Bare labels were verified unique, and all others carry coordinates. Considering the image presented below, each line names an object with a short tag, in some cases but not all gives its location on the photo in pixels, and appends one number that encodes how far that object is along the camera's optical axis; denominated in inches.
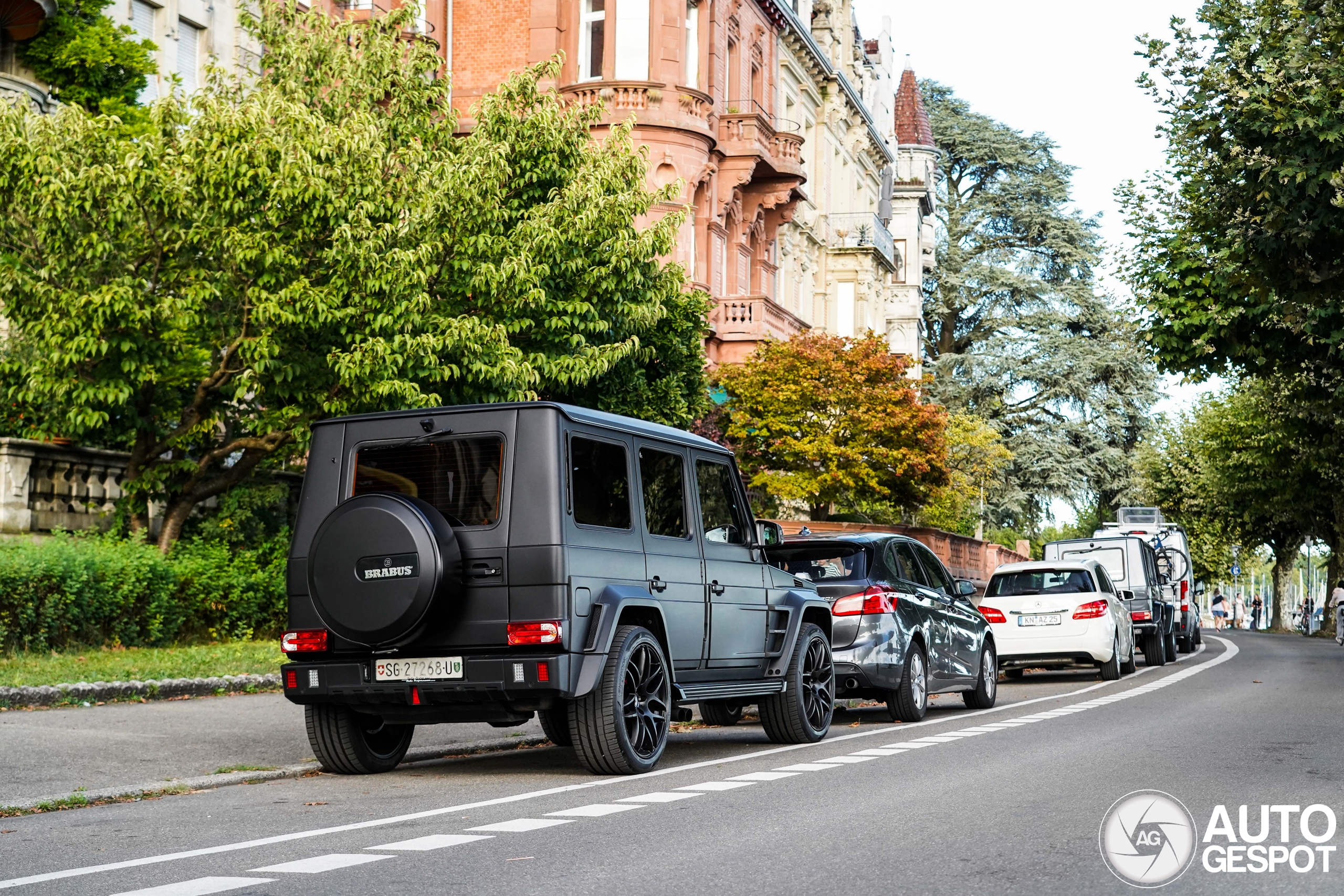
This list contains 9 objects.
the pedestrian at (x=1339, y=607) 1749.5
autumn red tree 1378.0
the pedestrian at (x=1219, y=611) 3582.7
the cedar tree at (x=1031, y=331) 2310.5
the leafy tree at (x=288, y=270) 750.5
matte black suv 390.0
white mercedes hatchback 881.5
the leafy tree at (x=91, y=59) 992.9
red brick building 1343.5
